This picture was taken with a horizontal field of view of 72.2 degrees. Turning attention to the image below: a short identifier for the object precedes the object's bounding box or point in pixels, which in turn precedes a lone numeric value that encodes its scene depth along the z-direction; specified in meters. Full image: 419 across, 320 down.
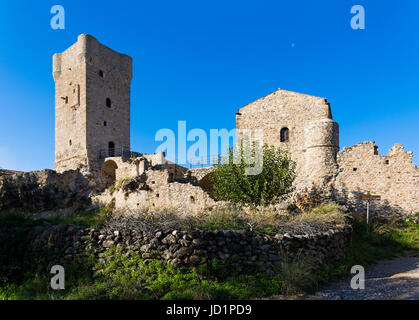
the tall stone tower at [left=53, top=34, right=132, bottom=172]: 25.75
